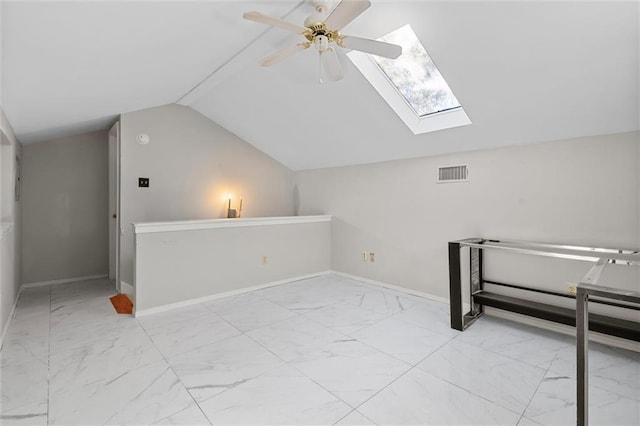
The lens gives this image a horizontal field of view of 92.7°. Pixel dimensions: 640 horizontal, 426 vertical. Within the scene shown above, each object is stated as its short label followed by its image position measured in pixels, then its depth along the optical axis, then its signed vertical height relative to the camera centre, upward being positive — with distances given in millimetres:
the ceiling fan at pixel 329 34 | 1810 +1210
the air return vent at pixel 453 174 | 3369 +460
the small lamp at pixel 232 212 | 4812 +78
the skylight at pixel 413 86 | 2885 +1331
